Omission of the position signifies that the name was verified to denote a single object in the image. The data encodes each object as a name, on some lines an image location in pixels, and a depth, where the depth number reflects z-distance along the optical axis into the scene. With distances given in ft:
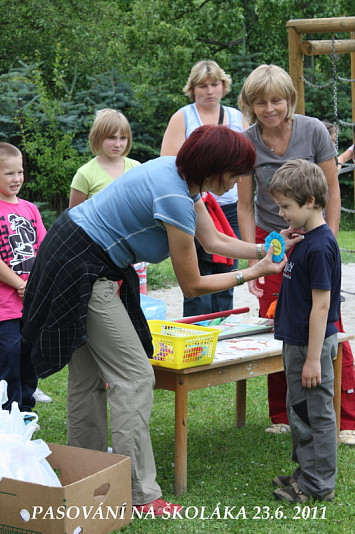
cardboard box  9.21
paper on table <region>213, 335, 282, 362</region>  12.26
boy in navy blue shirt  10.71
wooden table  11.59
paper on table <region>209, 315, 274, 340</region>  13.57
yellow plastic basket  11.34
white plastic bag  9.87
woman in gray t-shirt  12.68
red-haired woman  10.12
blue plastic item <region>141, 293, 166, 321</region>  16.75
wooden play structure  23.48
